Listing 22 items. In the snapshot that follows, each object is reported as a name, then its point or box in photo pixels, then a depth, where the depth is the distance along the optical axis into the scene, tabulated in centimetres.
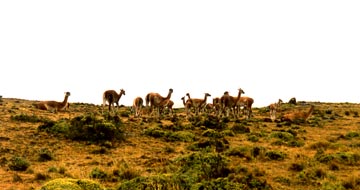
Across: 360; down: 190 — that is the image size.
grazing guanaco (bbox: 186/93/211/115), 4186
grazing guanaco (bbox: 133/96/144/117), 3650
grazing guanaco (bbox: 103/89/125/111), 3591
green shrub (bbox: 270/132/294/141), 2703
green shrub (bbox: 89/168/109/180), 1531
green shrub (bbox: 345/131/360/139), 2778
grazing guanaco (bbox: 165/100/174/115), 4134
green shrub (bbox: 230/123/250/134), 2995
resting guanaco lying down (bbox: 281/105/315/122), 3931
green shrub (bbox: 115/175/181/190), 1236
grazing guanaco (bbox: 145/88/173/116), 3653
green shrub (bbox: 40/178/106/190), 1029
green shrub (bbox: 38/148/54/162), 1897
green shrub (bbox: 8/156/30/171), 1697
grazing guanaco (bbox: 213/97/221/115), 4088
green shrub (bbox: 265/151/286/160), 1978
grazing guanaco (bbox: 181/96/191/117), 4101
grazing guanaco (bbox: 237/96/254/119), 4106
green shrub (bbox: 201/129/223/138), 2746
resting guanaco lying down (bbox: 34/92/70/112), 3750
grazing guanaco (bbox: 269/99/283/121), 4096
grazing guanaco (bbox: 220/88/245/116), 4000
